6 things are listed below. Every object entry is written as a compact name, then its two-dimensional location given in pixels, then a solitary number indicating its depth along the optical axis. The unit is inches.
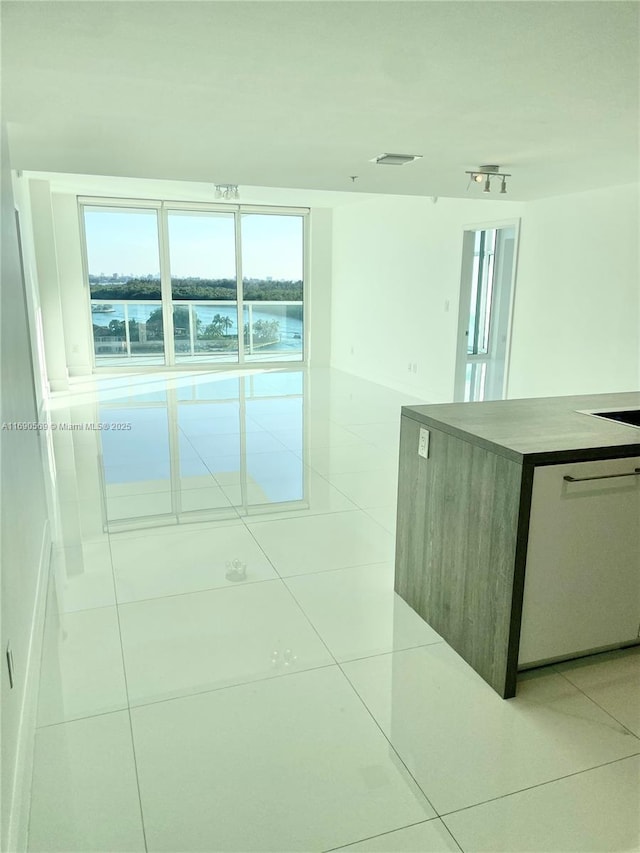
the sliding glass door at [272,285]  395.2
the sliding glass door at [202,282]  384.2
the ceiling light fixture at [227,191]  274.3
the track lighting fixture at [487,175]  165.1
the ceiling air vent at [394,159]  150.6
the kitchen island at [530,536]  77.5
